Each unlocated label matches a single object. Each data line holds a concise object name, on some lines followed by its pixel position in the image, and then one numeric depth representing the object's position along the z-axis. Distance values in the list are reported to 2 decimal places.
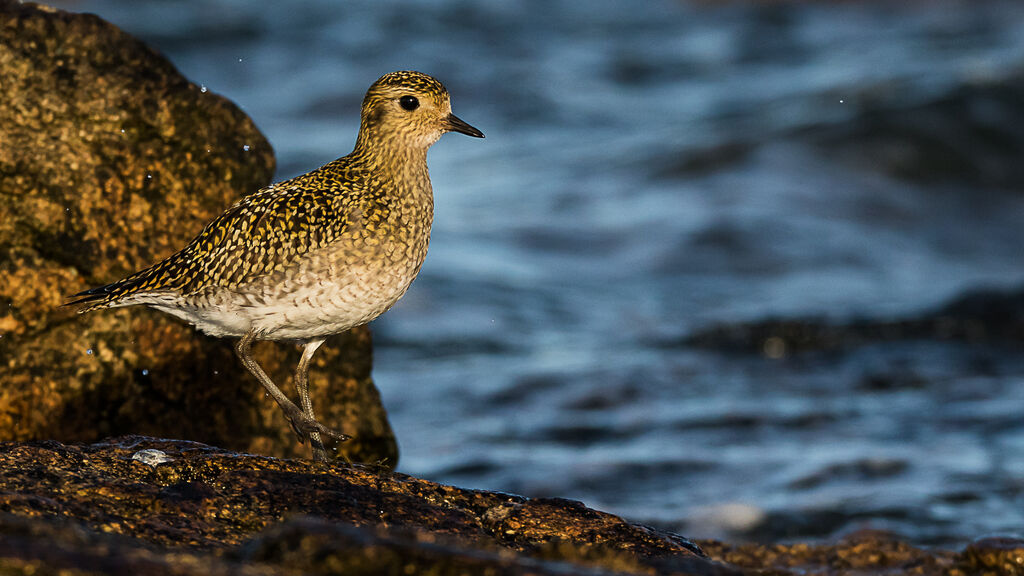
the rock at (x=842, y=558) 13.51
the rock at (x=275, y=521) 6.36
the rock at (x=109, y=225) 11.98
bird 10.34
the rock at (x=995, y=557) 12.76
